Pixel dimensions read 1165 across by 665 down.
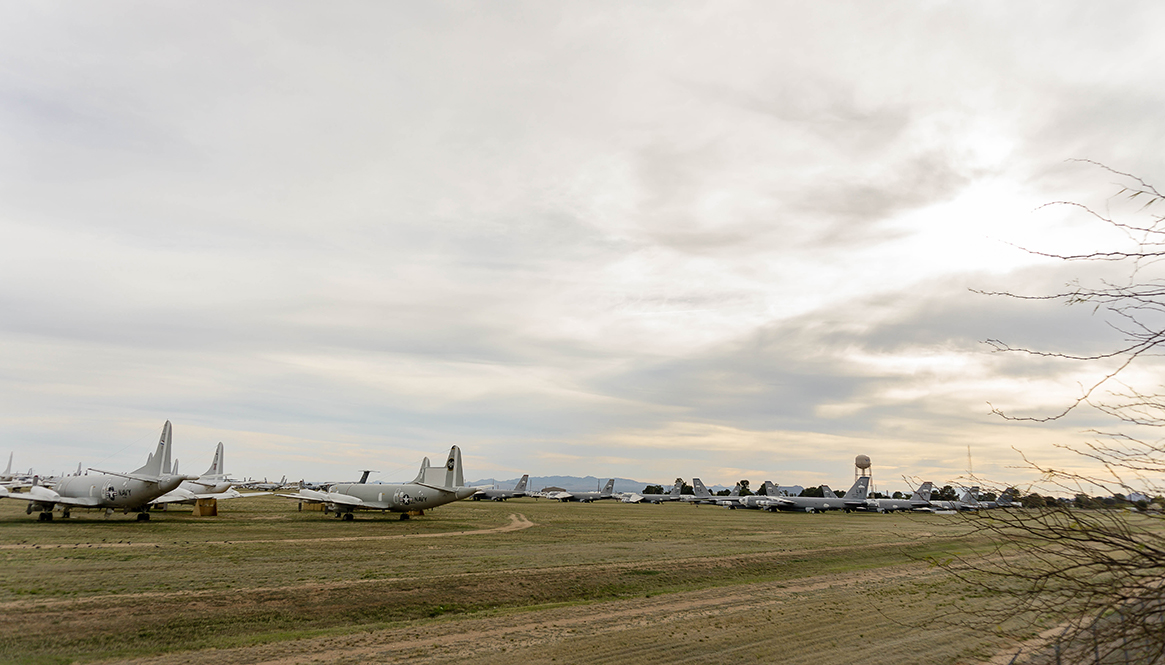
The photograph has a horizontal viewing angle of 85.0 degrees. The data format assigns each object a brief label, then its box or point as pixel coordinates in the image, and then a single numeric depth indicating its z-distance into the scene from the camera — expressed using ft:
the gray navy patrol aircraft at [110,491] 151.12
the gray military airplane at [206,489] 197.98
